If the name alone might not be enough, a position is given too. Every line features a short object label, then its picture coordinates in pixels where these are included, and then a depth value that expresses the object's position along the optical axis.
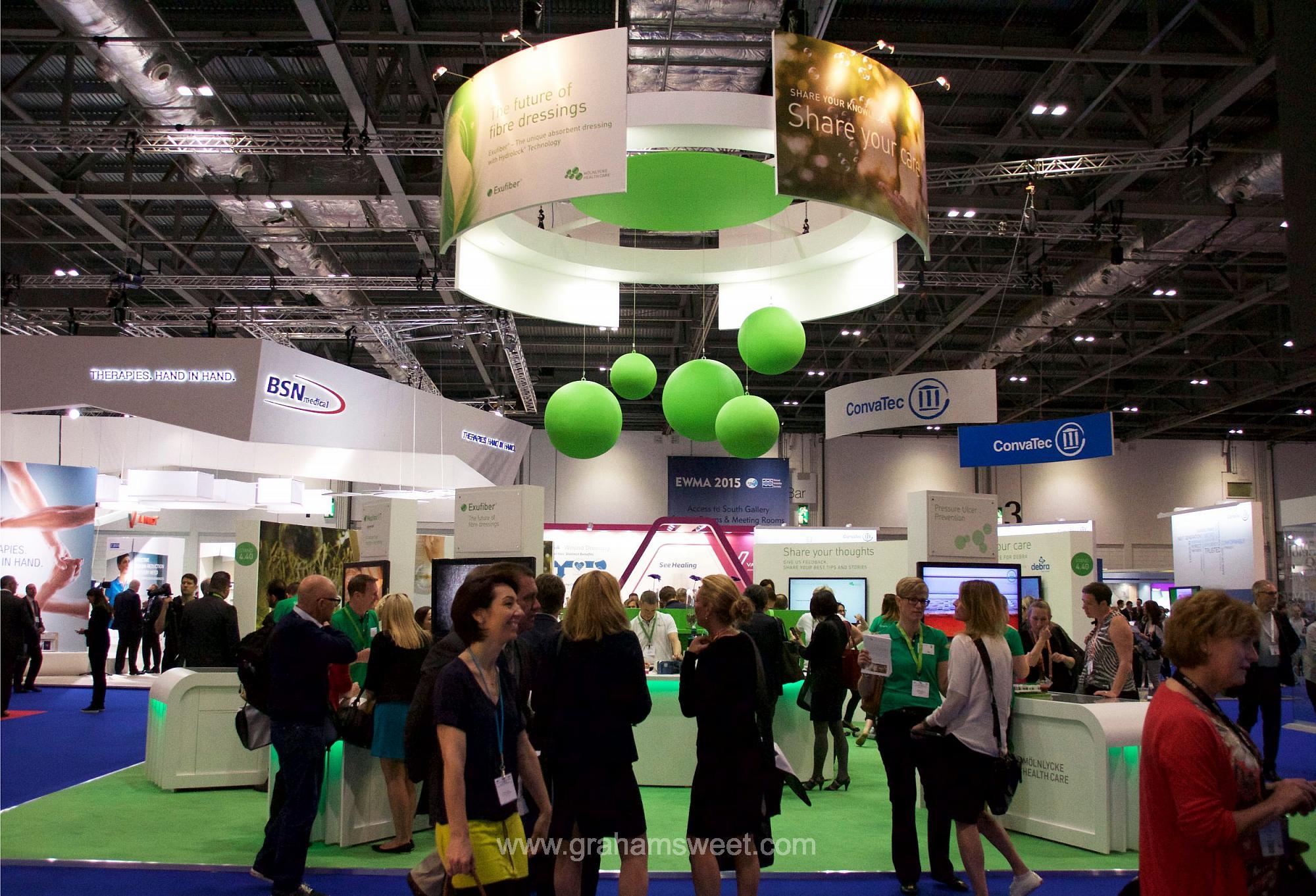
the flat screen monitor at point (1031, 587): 10.19
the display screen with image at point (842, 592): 12.62
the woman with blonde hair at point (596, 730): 3.25
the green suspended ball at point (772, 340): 5.52
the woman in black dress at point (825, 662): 6.43
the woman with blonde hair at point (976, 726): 3.99
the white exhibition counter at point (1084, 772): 5.14
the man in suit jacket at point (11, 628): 9.59
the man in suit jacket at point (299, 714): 4.10
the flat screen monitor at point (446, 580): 5.84
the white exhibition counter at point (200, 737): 6.63
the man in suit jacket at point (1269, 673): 7.42
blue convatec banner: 10.28
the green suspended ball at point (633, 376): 6.16
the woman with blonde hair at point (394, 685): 5.09
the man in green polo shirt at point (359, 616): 5.49
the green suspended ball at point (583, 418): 5.72
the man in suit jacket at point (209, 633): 8.15
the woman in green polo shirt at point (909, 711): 4.55
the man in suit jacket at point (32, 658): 11.48
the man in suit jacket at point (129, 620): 13.05
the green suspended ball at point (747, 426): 5.72
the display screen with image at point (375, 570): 8.11
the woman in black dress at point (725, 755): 3.55
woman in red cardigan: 1.97
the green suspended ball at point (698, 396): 6.02
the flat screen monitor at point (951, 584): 6.91
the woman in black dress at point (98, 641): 10.82
